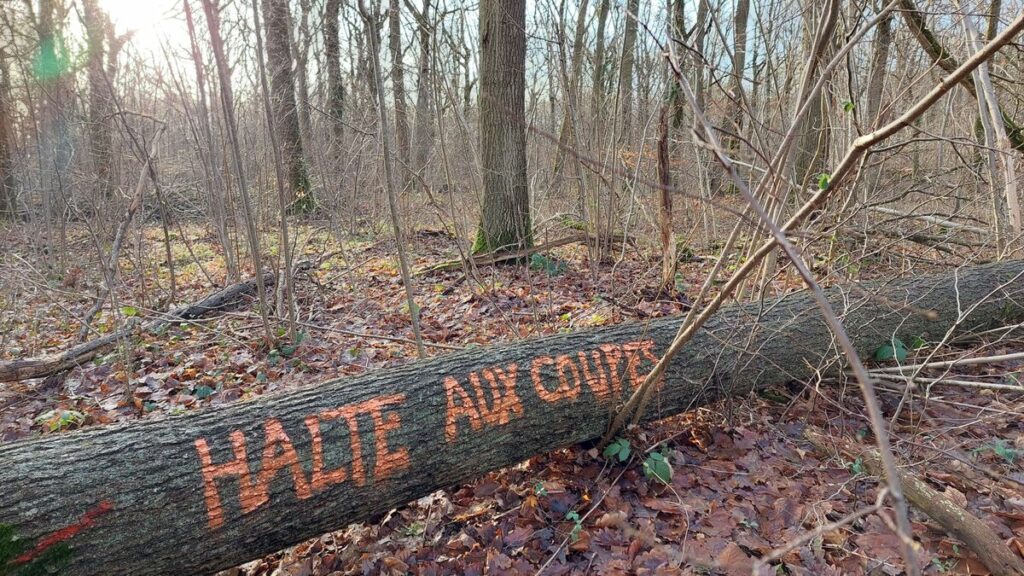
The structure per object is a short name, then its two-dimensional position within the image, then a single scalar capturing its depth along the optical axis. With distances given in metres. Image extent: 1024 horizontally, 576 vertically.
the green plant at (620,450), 2.56
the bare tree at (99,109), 5.44
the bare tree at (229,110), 3.14
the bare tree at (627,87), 4.98
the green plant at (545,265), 5.67
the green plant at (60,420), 3.01
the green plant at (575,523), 2.20
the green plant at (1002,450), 2.53
